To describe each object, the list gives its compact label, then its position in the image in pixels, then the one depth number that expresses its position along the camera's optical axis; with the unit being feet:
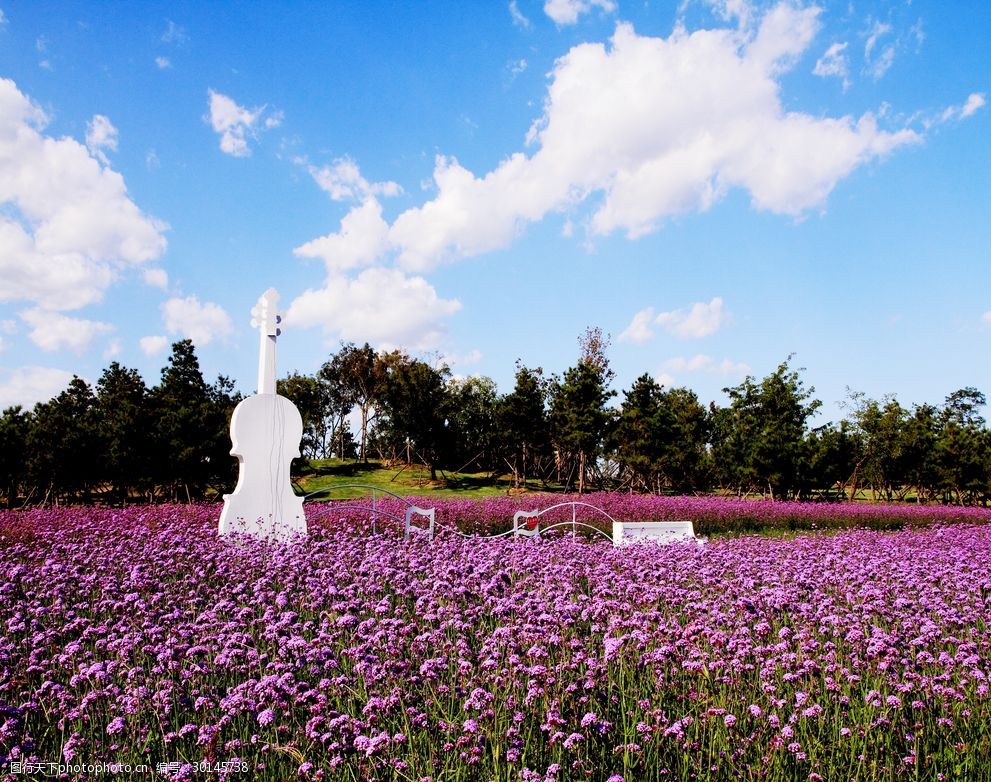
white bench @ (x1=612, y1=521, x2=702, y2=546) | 40.55
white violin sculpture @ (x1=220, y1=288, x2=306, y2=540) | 38.96
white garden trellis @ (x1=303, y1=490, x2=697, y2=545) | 39.40
